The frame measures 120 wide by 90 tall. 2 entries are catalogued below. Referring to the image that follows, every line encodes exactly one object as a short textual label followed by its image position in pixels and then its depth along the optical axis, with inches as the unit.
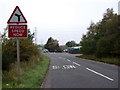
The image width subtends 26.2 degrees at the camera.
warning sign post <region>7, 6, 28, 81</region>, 440.8
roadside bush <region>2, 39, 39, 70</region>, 576.2
